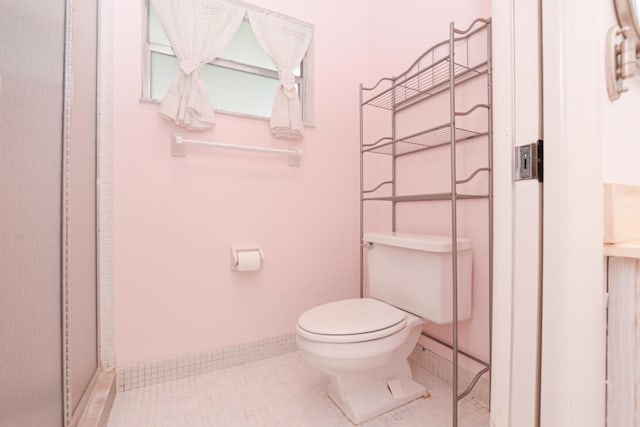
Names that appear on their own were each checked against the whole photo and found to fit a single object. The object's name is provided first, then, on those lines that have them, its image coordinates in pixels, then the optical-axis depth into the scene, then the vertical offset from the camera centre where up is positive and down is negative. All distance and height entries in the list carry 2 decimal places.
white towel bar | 1.39 +0.33
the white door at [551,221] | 0.51 -0.01
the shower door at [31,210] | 0.57 +0.01
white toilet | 1.06 -0.41
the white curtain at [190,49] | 1.36 +0.78
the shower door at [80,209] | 0.89 +0.02
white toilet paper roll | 1.46 -0.23
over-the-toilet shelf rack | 1.11 +0.45
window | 1.45 +0.76
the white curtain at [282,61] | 1.58 +0.84
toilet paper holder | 1.47 -0.19
